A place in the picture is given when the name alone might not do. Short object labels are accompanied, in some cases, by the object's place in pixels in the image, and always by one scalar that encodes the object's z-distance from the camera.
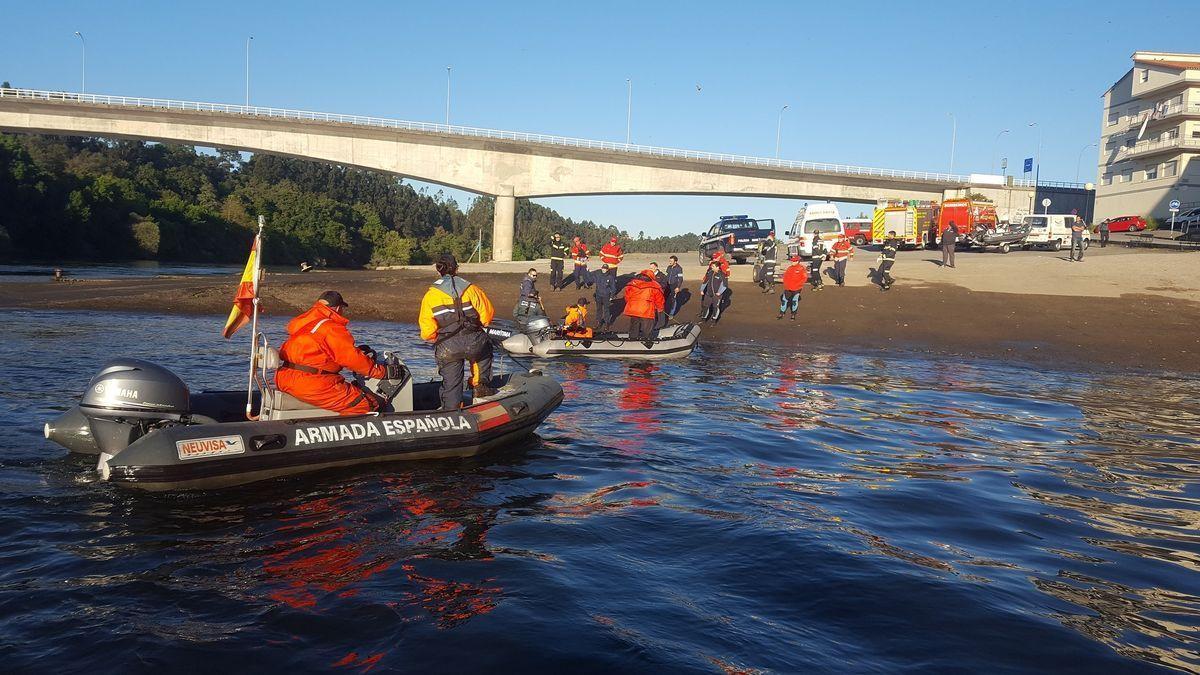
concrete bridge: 48.72
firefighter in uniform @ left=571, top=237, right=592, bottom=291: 26.08
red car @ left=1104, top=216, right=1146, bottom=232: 51.81
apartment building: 59.03
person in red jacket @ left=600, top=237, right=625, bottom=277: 21.60
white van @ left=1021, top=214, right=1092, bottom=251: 38.66
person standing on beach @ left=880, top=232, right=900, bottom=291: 25.56
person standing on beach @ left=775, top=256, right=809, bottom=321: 22.69
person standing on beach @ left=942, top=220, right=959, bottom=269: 29.02
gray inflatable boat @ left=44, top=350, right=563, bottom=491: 7.34
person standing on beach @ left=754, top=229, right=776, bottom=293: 26.19
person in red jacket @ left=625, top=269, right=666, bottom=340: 17.98
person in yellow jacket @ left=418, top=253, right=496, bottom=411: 9.31
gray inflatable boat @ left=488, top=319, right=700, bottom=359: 17.09
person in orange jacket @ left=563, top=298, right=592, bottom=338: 17.25
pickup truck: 34.44
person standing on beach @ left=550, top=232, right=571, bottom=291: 26.72
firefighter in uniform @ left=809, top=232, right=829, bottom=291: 26.06
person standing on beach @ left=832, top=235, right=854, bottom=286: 26.67
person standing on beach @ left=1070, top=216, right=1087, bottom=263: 30.02
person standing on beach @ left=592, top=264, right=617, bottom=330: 21.47
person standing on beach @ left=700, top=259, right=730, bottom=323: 22.39
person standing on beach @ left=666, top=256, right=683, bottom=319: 23.50
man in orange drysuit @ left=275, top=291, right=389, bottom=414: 8.04
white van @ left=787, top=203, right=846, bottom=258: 32.84
